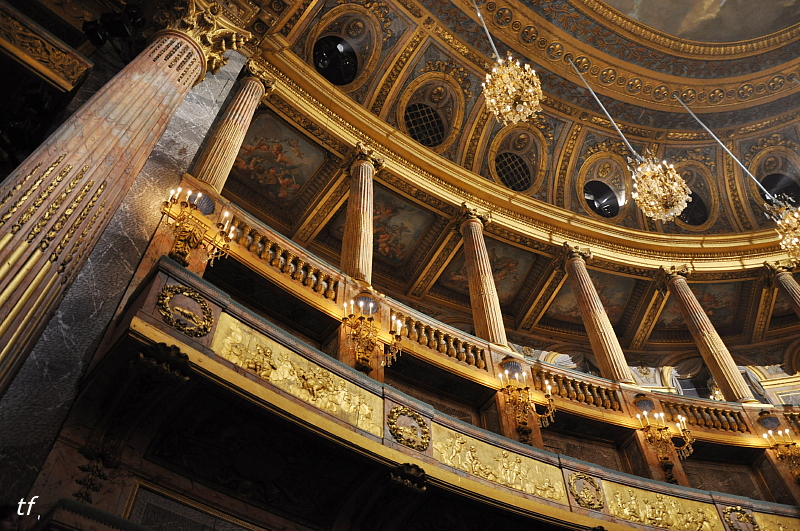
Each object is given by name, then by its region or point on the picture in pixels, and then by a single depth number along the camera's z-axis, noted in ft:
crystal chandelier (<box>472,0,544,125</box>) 32.04
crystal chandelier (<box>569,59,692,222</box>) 32.89
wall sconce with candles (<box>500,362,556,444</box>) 28.34
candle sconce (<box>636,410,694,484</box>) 31.27
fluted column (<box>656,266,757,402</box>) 38.99
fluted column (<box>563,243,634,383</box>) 37.14
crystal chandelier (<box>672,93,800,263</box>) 37.01
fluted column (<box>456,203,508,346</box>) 34.99
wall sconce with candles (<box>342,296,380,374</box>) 25.66
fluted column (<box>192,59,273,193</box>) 27.02
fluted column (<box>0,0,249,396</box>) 11.43
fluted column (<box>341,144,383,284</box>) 31.55
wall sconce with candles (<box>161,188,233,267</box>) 21.77
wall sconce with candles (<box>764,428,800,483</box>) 33.47
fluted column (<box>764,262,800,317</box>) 45.70
